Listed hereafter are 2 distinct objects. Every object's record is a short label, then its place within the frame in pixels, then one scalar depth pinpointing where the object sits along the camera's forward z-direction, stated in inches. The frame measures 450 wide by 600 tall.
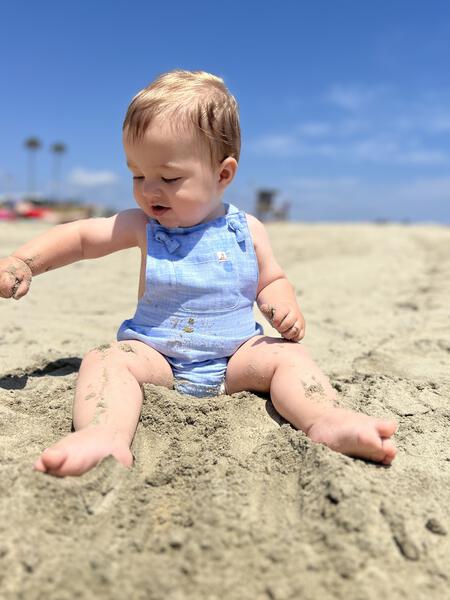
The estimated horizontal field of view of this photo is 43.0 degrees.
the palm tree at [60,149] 2642.7
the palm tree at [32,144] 2378.2
